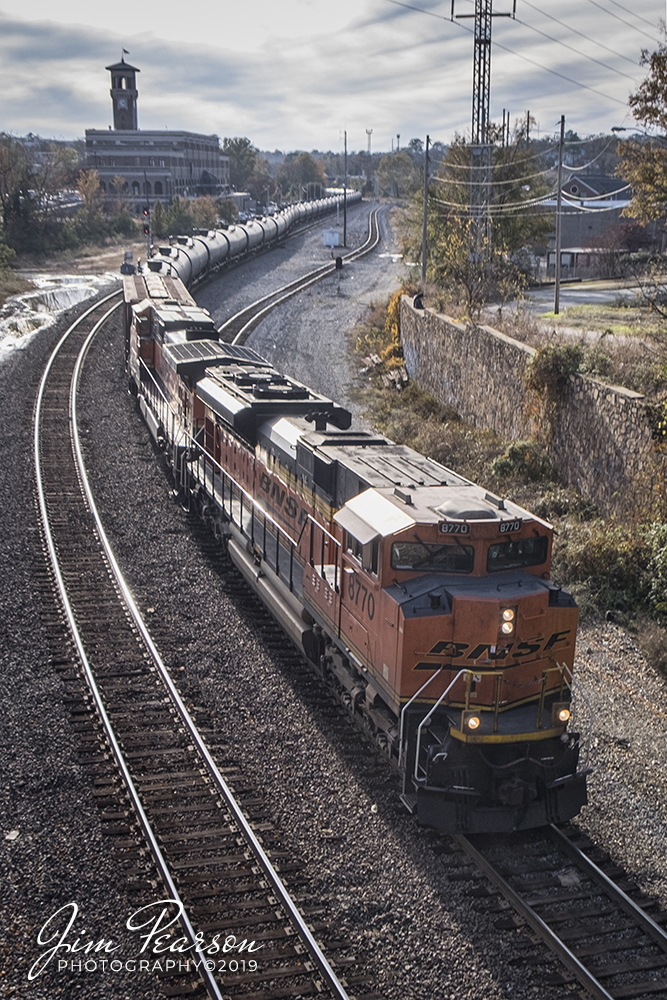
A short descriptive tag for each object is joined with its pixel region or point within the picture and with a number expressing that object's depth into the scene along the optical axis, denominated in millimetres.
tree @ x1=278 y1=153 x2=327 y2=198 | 178375
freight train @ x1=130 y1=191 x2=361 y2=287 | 47688
